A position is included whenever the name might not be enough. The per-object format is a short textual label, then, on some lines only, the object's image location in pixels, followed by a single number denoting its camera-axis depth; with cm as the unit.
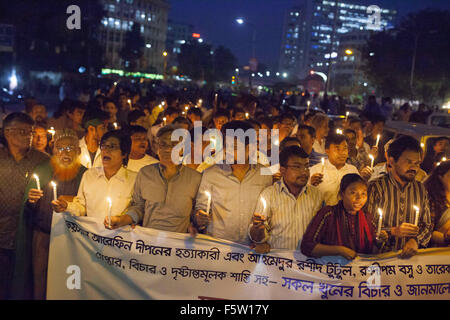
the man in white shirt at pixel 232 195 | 441
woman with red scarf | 397
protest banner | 411
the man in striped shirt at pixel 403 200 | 420
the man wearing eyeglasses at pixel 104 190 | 455
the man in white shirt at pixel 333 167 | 533
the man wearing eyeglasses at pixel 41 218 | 458
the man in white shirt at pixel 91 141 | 629
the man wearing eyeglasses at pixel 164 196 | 444
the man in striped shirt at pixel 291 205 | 420
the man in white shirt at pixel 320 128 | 776
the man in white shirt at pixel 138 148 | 586
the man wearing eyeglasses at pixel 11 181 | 457
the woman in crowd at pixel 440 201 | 441
